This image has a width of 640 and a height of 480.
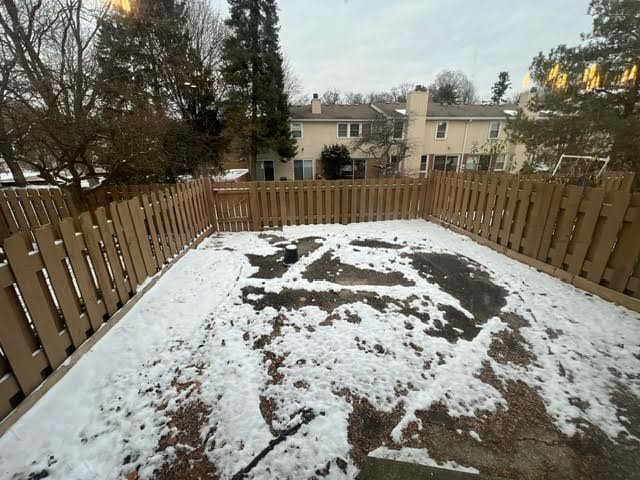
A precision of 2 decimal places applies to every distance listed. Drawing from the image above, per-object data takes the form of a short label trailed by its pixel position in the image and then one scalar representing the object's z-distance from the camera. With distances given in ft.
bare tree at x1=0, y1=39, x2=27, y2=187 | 17.54
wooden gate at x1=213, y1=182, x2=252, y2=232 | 19.76
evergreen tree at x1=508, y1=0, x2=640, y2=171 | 26.27
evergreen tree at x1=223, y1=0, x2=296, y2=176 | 46.32
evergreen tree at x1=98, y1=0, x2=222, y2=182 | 21.09
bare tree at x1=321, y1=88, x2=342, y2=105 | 124.16
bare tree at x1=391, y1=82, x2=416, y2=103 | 129.40
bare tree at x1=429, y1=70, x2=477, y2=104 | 125.16
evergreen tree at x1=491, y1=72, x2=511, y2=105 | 132.09
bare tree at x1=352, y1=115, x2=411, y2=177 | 54.44
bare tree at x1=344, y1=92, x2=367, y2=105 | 127.24
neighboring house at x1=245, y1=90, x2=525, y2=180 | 58.44
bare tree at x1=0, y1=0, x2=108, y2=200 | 18.03
